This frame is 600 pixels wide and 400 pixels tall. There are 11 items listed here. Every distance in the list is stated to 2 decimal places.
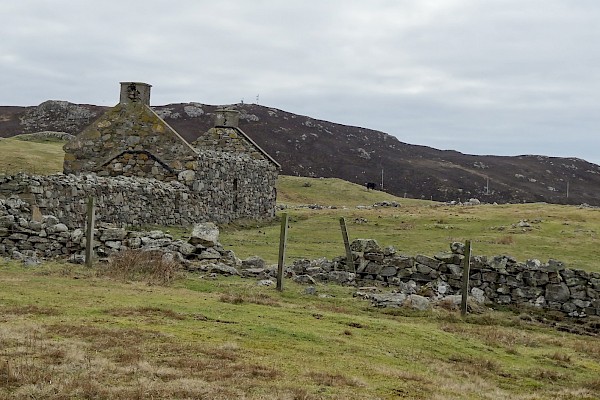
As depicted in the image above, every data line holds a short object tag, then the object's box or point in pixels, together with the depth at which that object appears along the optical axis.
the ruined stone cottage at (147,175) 28.71
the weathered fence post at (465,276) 17.78
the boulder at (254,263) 21.36
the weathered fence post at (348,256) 21.55
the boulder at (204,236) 22.25
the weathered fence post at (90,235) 19.41
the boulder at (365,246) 21.73
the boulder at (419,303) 17.47
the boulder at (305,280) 19.97
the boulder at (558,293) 18.95
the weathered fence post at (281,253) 18.25
